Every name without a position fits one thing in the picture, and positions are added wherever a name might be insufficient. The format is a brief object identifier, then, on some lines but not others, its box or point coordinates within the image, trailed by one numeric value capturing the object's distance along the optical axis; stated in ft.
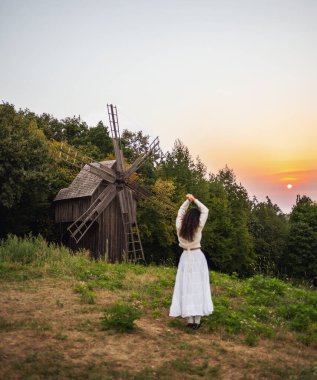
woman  26.53
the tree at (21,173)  73.20
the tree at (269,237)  168.76
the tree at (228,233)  131.54
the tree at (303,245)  154.30
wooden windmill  81.05
